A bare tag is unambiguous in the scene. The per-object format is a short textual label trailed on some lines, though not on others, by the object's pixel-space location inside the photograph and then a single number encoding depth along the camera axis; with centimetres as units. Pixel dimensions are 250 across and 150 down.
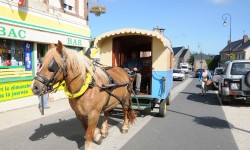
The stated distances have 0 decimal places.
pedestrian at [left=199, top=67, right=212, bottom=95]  1507
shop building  966
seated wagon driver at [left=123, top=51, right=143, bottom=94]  784
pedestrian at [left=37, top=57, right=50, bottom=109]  986
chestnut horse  402
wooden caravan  773
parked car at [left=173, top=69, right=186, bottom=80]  3077
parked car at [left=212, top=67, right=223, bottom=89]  1896
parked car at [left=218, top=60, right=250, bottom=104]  1050
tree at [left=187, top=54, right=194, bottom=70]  8936
